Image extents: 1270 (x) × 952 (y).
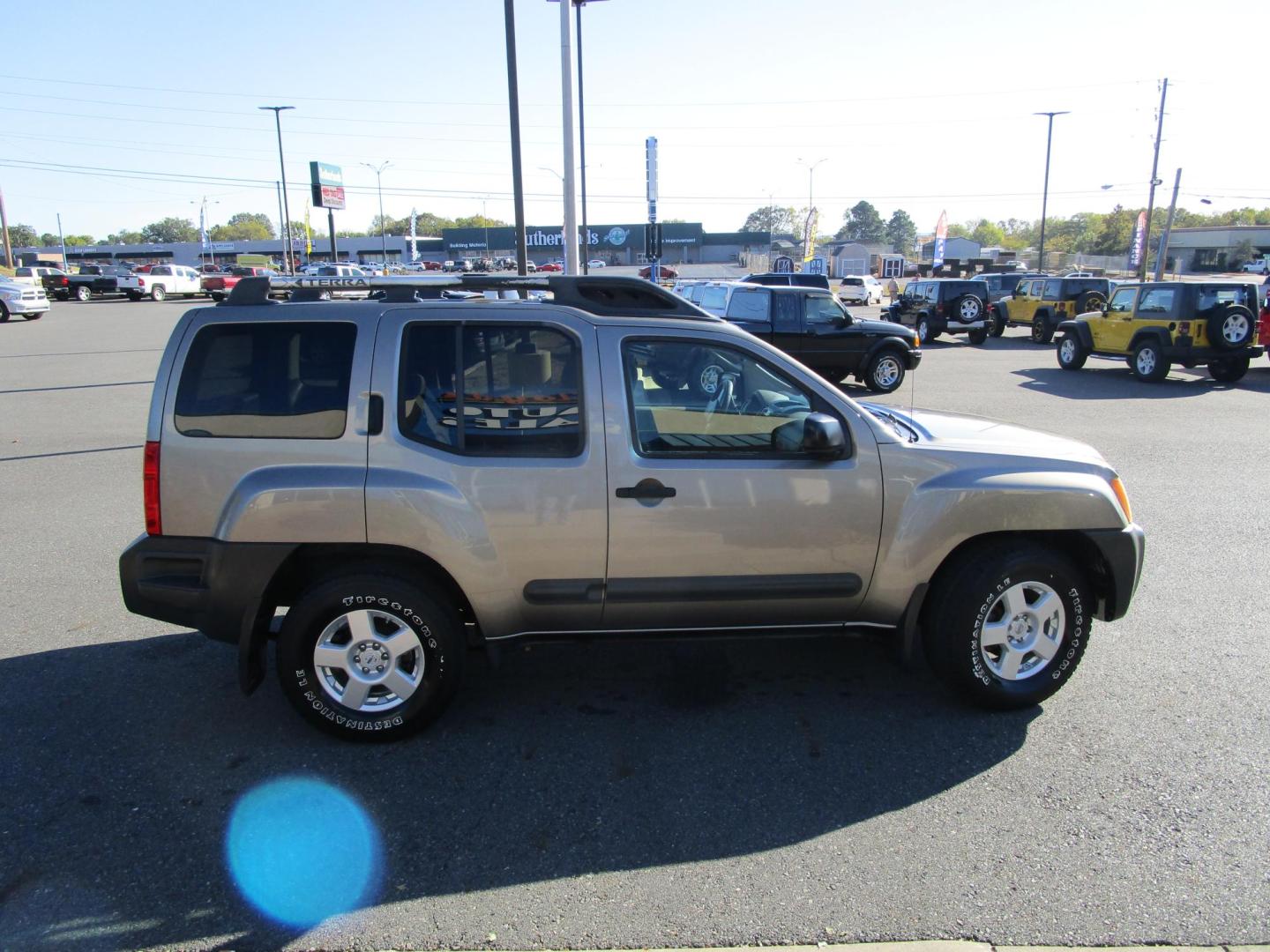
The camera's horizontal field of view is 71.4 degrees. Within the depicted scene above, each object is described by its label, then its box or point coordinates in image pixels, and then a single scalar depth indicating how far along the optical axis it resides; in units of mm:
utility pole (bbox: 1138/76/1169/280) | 50144
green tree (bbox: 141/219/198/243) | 174250
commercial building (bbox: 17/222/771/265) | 96375
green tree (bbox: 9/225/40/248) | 151750
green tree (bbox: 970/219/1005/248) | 168225
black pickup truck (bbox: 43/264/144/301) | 46125
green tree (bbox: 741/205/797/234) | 180000
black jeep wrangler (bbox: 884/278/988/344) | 25270
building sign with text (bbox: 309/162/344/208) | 68688
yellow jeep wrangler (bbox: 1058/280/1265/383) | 16094
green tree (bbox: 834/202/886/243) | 189750
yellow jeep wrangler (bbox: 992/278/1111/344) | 24969
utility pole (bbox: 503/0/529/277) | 12961
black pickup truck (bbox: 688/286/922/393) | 15219
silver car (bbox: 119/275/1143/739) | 3674
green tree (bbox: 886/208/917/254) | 190750
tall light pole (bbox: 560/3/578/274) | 14977
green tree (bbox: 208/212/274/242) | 159875
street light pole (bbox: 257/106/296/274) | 56334
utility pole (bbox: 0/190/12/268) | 52281
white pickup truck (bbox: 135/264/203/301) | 46906
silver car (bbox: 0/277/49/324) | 29297
